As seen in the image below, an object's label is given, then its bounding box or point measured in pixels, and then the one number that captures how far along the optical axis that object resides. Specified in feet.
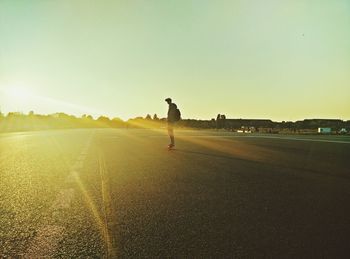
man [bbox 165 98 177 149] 52.36
